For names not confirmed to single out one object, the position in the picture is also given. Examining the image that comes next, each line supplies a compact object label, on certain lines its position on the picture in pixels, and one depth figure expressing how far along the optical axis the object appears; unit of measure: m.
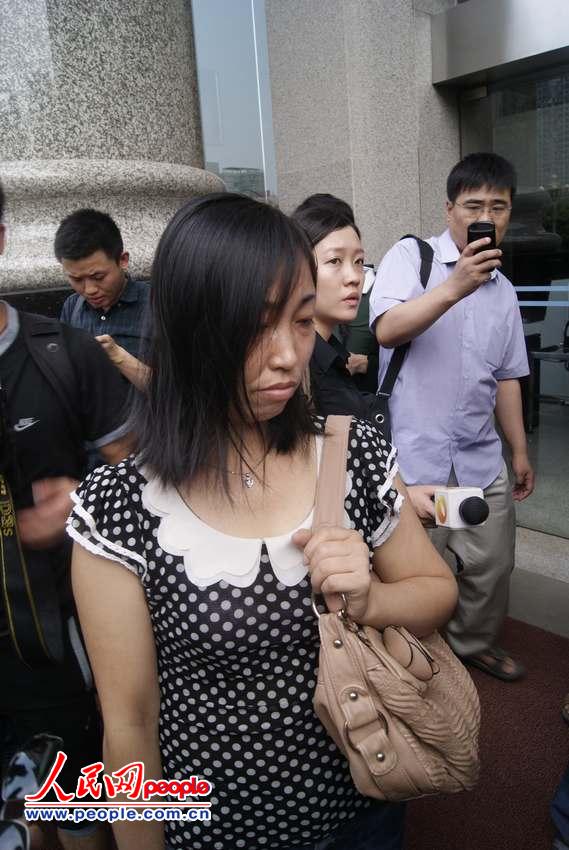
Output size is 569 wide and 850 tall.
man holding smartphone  3.04
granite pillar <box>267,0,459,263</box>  4.75
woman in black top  2.54
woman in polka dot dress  1.27
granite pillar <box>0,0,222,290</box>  3.22
